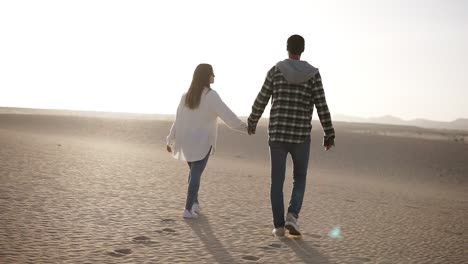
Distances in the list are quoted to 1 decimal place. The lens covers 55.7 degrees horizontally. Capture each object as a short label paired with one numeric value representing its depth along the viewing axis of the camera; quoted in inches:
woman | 228.2
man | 191.0
